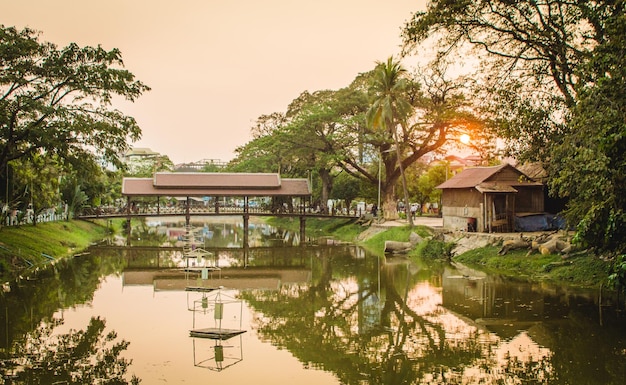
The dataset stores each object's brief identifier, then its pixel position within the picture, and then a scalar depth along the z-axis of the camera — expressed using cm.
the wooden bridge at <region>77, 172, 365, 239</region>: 4369
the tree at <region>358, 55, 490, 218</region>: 3466
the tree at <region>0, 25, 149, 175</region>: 2253
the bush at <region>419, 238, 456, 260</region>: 2981
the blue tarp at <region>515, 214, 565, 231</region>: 2941
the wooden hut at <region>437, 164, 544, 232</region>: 2934
